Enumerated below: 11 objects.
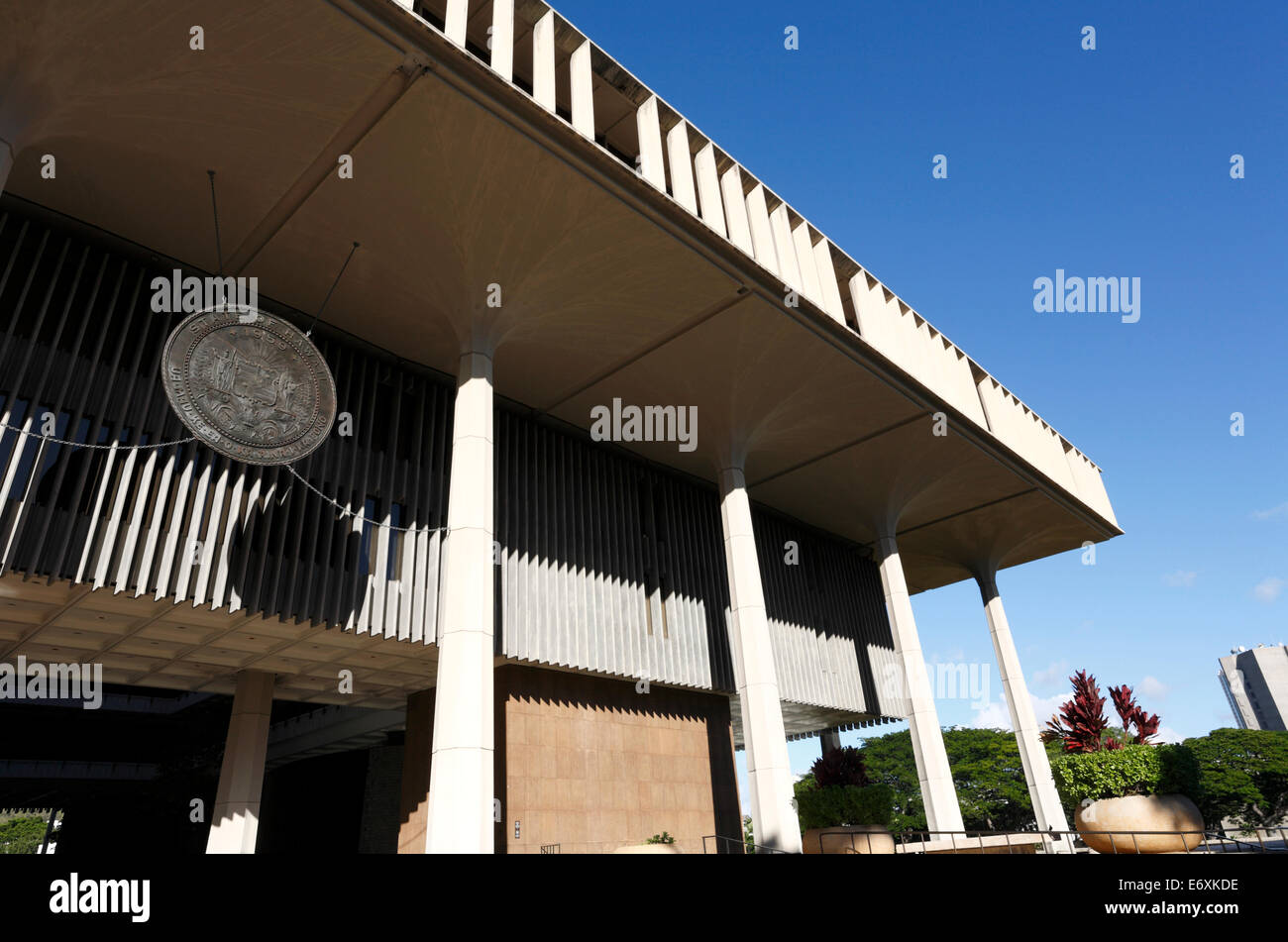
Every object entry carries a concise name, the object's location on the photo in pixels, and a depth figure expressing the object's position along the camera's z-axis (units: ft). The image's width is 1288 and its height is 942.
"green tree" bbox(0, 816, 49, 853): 198.90
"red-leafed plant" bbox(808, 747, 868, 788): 72.38
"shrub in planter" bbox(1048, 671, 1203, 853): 49.06
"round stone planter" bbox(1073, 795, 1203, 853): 48.70
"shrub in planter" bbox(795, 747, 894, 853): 59.36
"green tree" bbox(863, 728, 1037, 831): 208.33
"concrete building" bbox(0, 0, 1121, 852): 36.55
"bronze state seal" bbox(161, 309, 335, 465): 35.50
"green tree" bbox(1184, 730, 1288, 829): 186.09
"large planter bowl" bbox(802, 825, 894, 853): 57.77
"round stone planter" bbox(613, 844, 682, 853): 48.30
